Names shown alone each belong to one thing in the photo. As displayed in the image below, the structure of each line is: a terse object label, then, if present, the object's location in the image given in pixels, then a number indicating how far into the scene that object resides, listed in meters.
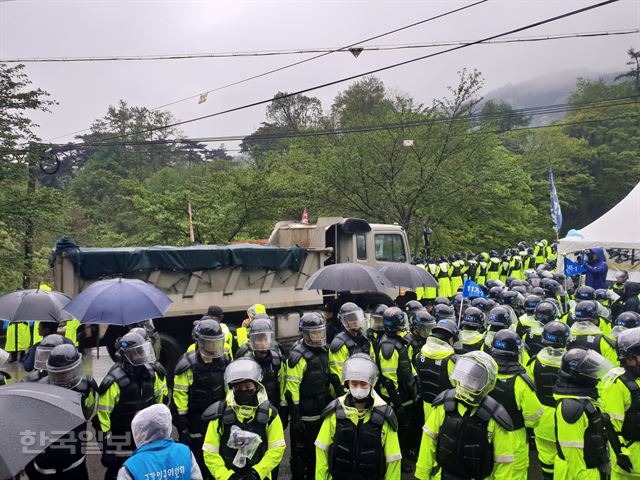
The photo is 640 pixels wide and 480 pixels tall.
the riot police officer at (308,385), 5.07
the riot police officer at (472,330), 5.62
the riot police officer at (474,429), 3.41
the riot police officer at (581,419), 3.52
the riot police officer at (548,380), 4.54
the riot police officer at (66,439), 4.10
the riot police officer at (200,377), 4.97
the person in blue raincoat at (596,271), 12.91
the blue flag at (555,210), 13.18
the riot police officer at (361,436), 3.52
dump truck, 7.96
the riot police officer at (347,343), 5.31
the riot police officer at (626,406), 3.81
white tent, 14.90
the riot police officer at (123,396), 4.55
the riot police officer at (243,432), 3.60
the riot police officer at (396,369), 5.40
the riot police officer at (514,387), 4.02
